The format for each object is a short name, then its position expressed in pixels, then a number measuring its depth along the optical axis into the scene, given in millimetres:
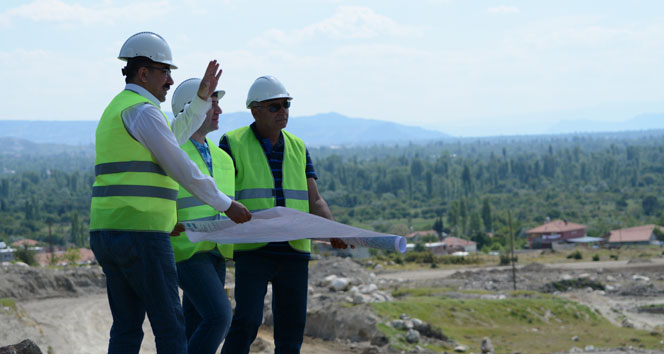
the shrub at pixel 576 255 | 55094
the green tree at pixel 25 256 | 40584
